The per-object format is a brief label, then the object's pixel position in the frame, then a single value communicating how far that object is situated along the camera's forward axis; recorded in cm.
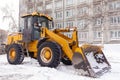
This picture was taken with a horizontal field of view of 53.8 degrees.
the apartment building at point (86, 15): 2103
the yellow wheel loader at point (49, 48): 473
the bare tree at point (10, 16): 2623
